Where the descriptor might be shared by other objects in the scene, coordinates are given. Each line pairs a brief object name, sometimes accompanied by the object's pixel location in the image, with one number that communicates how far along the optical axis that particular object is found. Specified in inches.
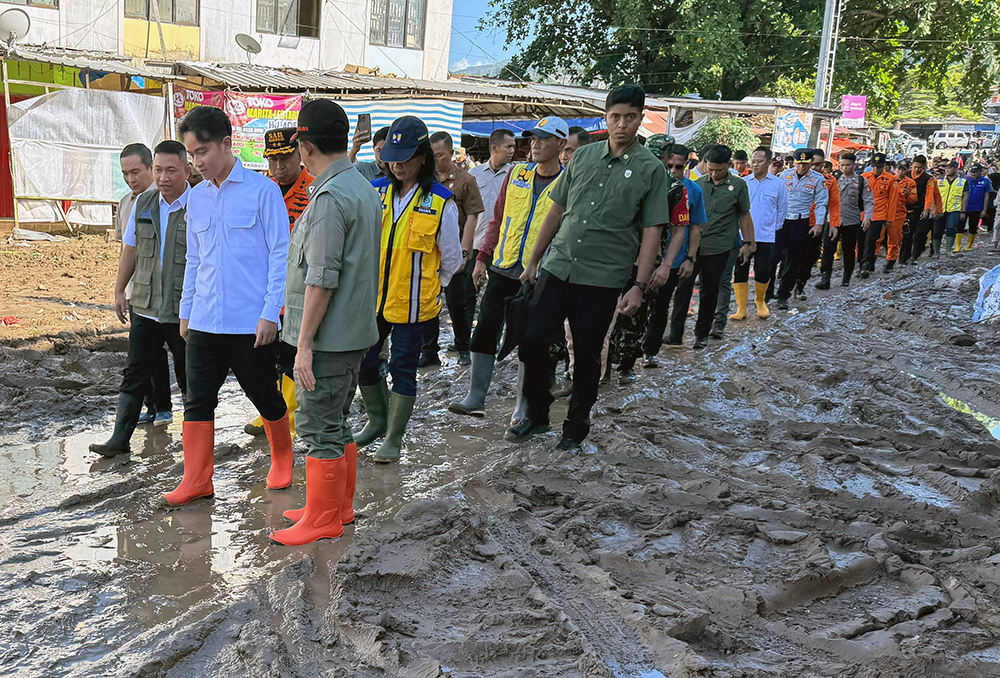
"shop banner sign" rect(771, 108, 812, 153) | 916.0
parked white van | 2231.8
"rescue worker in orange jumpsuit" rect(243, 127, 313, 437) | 196.1
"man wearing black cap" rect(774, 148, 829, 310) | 460.8
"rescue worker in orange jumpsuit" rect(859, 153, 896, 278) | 596.4
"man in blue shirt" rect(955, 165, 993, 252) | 773.3
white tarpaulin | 525.3
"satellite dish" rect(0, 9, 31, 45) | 576.1
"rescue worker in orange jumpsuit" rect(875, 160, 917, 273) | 614.9
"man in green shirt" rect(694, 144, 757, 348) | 349.1
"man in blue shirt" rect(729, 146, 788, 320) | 418.3
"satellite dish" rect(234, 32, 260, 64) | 671.1
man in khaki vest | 185.2
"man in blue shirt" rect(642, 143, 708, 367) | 300.7
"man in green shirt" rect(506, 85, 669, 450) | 195.5
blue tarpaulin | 791.7
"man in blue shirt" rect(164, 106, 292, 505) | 155.3
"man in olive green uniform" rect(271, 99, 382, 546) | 140.6
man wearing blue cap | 234.2
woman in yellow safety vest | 188.5
